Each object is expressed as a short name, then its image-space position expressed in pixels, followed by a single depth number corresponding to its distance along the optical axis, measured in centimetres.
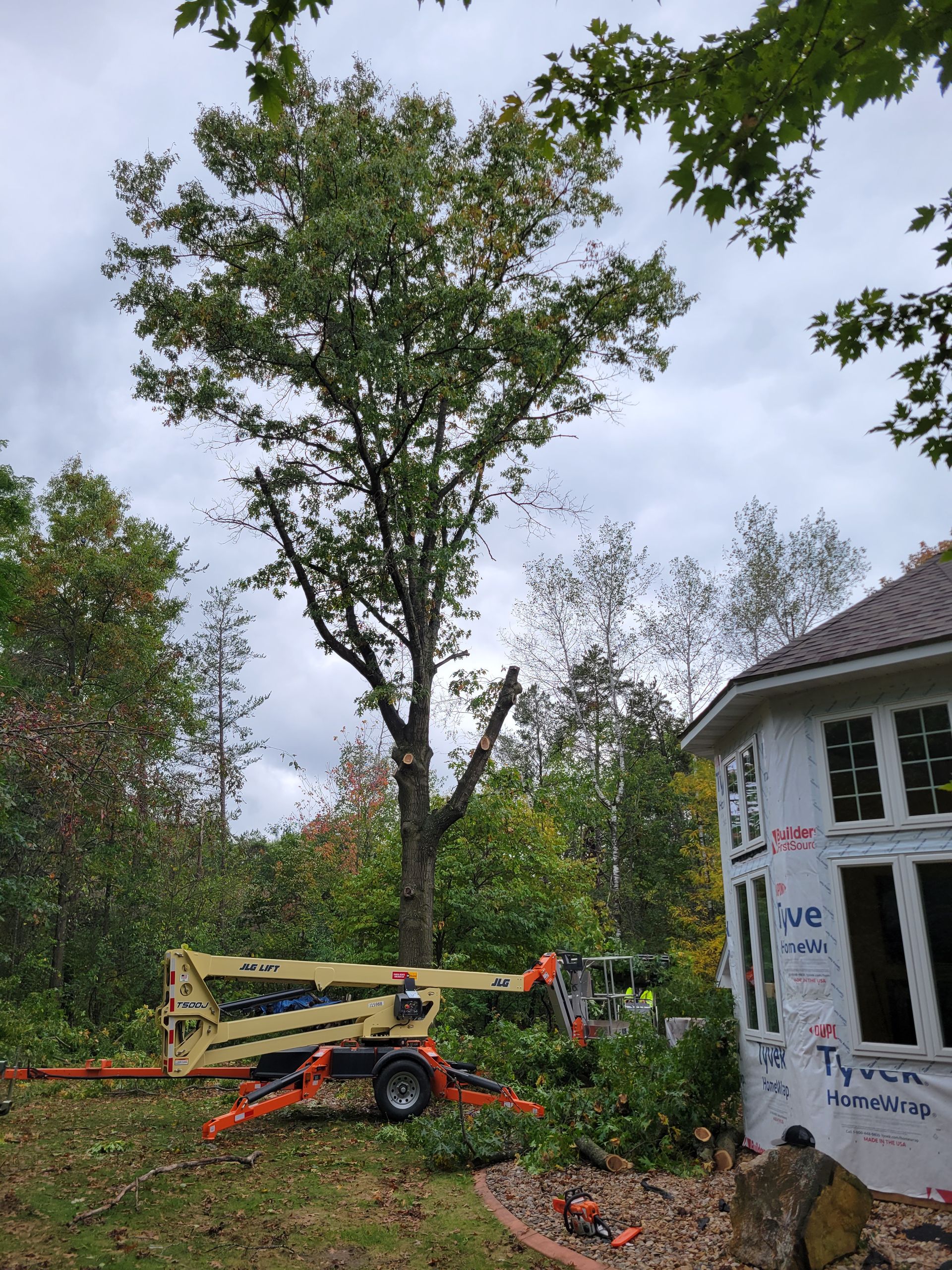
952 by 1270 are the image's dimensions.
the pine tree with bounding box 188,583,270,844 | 3075
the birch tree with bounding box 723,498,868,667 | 2717
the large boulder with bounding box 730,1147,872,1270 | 489
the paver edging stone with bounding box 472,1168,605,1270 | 516
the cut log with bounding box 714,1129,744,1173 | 716
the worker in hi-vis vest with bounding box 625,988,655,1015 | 1532
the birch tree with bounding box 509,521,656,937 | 2683
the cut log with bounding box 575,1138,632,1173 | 707
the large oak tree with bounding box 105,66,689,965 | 1241
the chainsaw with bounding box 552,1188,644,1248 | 554
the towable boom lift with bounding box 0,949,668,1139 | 846
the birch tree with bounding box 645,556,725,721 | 2742
